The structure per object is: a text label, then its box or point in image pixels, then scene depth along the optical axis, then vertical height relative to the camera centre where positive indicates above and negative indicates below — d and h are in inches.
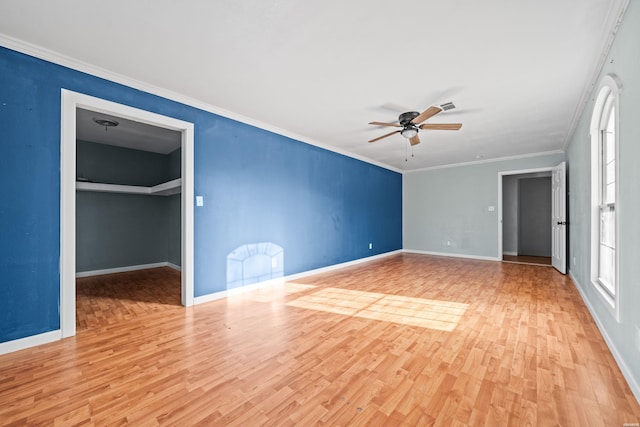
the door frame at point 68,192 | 96.7 +7.9
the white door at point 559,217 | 198.1 -3.0
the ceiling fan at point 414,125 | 135.2 +46.5
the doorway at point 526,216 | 294.4 -3.3
